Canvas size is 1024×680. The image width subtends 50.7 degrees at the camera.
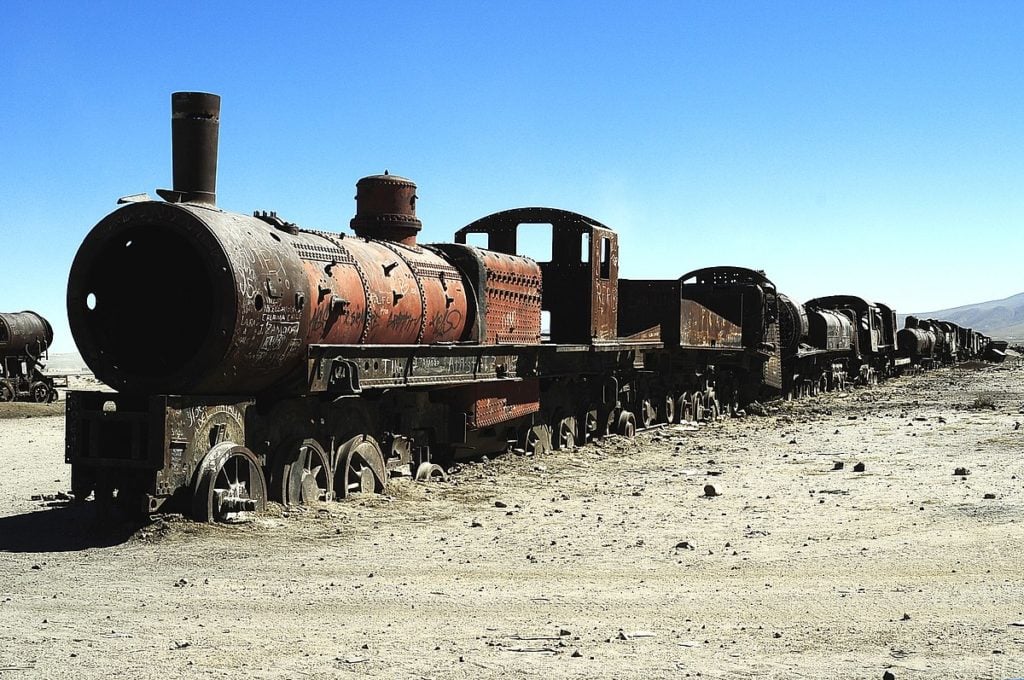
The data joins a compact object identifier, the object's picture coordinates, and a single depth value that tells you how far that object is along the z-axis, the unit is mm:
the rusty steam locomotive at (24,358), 30500
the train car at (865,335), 38894
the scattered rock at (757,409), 24597
